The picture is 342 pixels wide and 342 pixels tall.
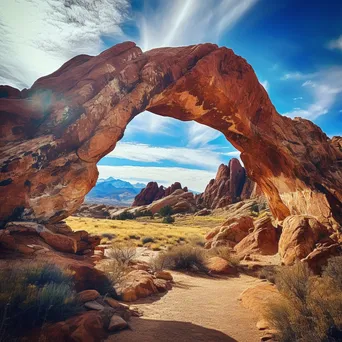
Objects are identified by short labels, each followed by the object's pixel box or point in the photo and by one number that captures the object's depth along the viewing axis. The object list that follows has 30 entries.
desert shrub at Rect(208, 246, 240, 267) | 16.09
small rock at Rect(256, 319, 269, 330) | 6.38
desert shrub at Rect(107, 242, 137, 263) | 12.47
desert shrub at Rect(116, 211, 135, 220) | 64.54
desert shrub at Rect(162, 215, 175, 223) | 55.08
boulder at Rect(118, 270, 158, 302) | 8.10
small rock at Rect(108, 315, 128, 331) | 5.45
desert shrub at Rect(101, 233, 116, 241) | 25.81
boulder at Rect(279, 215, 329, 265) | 12.28
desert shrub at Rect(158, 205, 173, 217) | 67.54
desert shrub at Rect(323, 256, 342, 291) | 7.76
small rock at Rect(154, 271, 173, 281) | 11.35
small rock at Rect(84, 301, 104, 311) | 5.75
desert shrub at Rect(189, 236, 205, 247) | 24.27
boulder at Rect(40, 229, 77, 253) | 8.95
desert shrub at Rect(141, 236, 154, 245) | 25.03
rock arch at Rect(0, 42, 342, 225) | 9.70
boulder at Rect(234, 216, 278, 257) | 18.73
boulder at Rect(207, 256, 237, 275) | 14.37
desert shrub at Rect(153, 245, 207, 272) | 14.09
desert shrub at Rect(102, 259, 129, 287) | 8.04
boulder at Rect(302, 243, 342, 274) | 11.09
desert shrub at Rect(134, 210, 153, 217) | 70.16
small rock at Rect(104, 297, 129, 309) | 6.68
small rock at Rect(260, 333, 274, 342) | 5.73
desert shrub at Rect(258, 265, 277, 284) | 11.40
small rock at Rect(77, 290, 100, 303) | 6.06
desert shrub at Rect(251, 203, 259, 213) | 58.11
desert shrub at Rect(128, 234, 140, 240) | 27.35
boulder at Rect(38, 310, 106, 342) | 4.36
